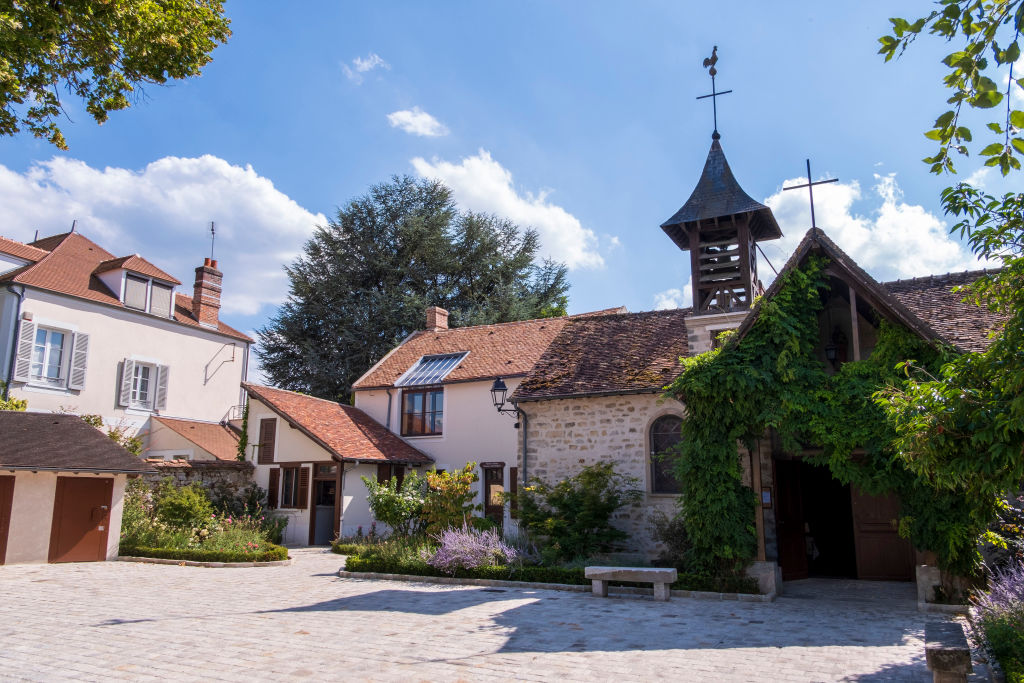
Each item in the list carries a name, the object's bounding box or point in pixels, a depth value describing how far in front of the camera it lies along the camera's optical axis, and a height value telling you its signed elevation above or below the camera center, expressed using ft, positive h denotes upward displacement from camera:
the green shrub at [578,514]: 46.37 -2.51
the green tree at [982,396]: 16.03 +2.11
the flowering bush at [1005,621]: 19.30 -4.29
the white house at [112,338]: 66.39 +14.02
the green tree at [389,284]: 104.01 +29.87
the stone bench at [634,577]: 36.99 -5.26
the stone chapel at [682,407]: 40.83 +6.24
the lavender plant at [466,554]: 44.29 -4.93
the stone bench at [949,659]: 17.17 -4.33
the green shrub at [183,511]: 57.31 -3.14
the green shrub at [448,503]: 49.57 -1.93
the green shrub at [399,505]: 52.95 -2.27
